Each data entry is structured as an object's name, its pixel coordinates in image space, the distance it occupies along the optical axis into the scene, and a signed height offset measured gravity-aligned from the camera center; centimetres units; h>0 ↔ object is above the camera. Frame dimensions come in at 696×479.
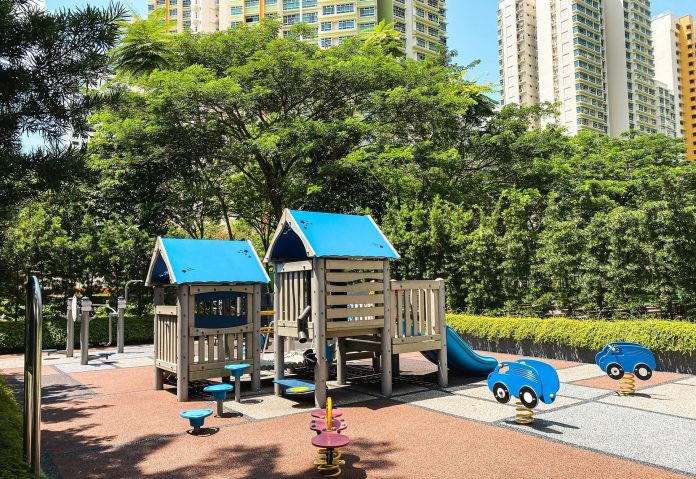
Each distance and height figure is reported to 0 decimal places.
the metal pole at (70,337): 1476 -173
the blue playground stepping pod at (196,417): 613 -164
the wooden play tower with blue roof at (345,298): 815 -51
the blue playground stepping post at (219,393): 712 -160
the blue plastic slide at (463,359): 991 -172
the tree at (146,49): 2206 +905
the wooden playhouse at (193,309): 853 -63
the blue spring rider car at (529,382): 652 -146
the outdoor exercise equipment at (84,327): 1322 -145
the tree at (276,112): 1942 +593
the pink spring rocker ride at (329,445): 486 -157
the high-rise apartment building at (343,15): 7669 +3674
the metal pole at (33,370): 360 -64
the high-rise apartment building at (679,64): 11662 +4241
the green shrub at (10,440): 339 -129
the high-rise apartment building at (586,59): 9188 +3650
